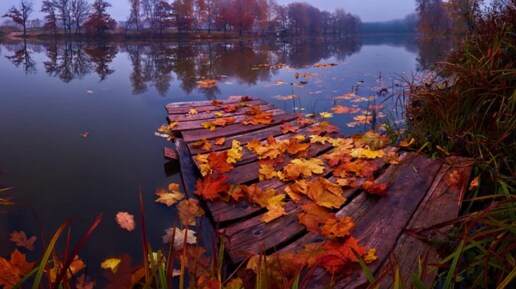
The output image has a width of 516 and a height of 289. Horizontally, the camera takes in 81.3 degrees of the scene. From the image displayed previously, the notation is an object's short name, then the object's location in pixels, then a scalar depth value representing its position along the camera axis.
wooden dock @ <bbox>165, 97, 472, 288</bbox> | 1.43
